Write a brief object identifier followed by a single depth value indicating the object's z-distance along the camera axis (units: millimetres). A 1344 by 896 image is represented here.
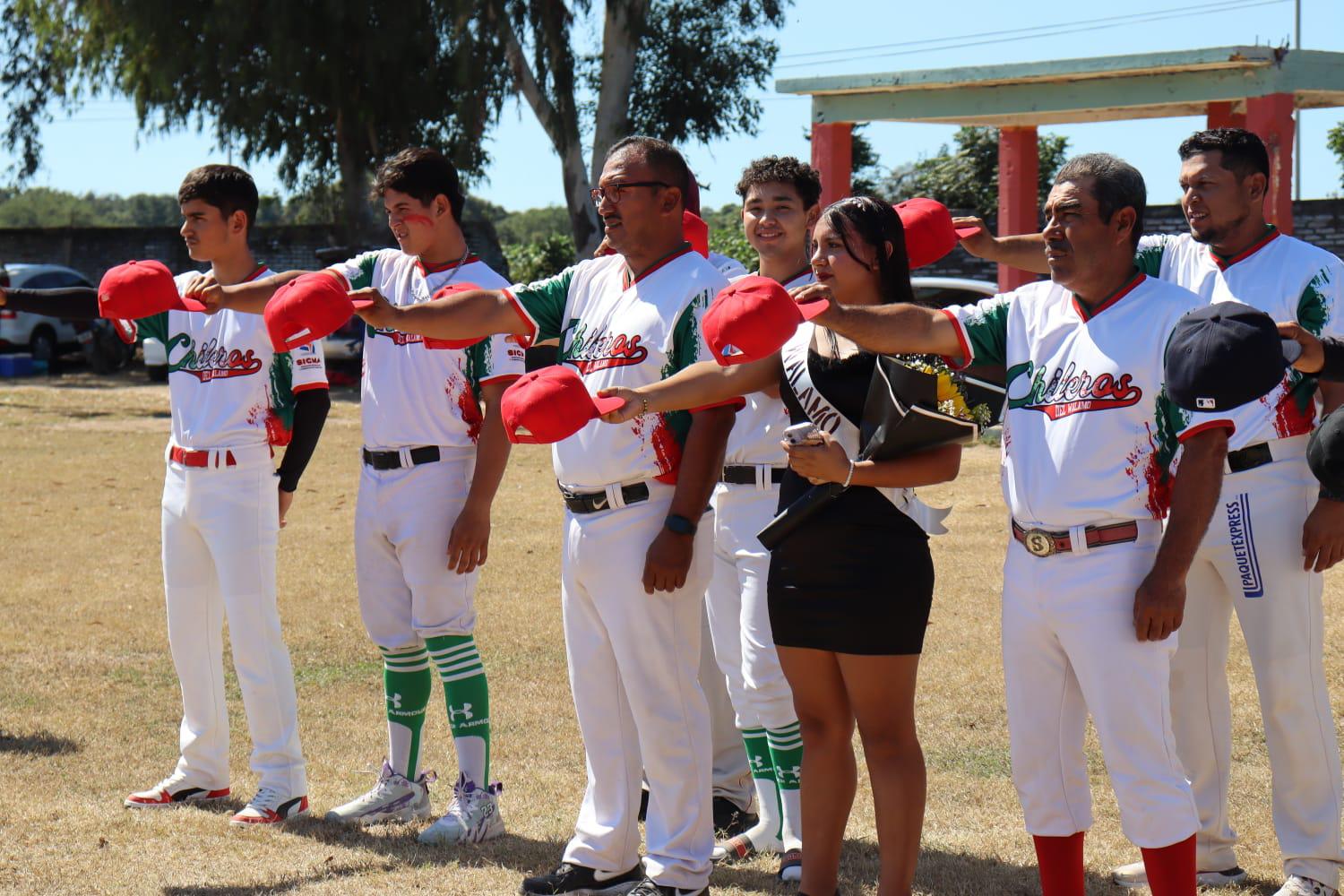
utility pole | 44772
